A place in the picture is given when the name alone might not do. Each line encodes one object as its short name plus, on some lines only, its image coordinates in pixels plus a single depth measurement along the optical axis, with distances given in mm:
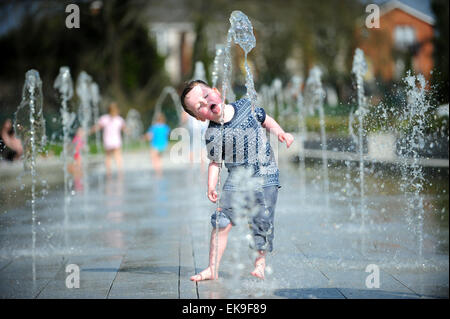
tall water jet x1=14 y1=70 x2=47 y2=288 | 8133
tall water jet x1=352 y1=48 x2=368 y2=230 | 10441
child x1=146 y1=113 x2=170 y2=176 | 18422
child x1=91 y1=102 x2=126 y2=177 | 17719
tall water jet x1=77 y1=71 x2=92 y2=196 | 18258
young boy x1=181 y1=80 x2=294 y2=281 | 5312
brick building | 51719
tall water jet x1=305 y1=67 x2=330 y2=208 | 13886
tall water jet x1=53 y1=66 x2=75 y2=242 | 10867
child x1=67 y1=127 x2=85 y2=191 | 14539
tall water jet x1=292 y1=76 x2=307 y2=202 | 14102
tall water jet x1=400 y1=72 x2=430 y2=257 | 7036
